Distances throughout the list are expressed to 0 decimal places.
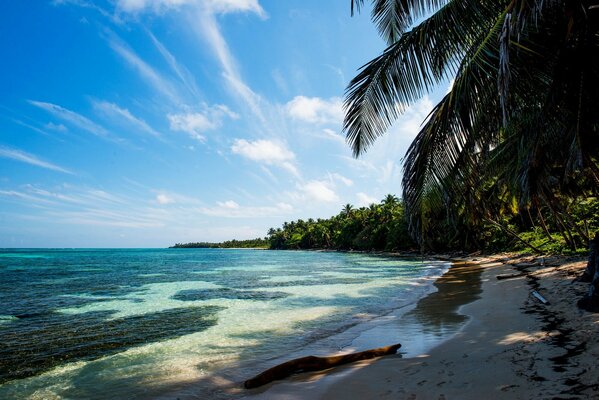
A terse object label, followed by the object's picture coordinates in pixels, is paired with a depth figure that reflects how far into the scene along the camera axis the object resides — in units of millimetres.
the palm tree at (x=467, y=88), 3605
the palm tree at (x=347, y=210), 88188
